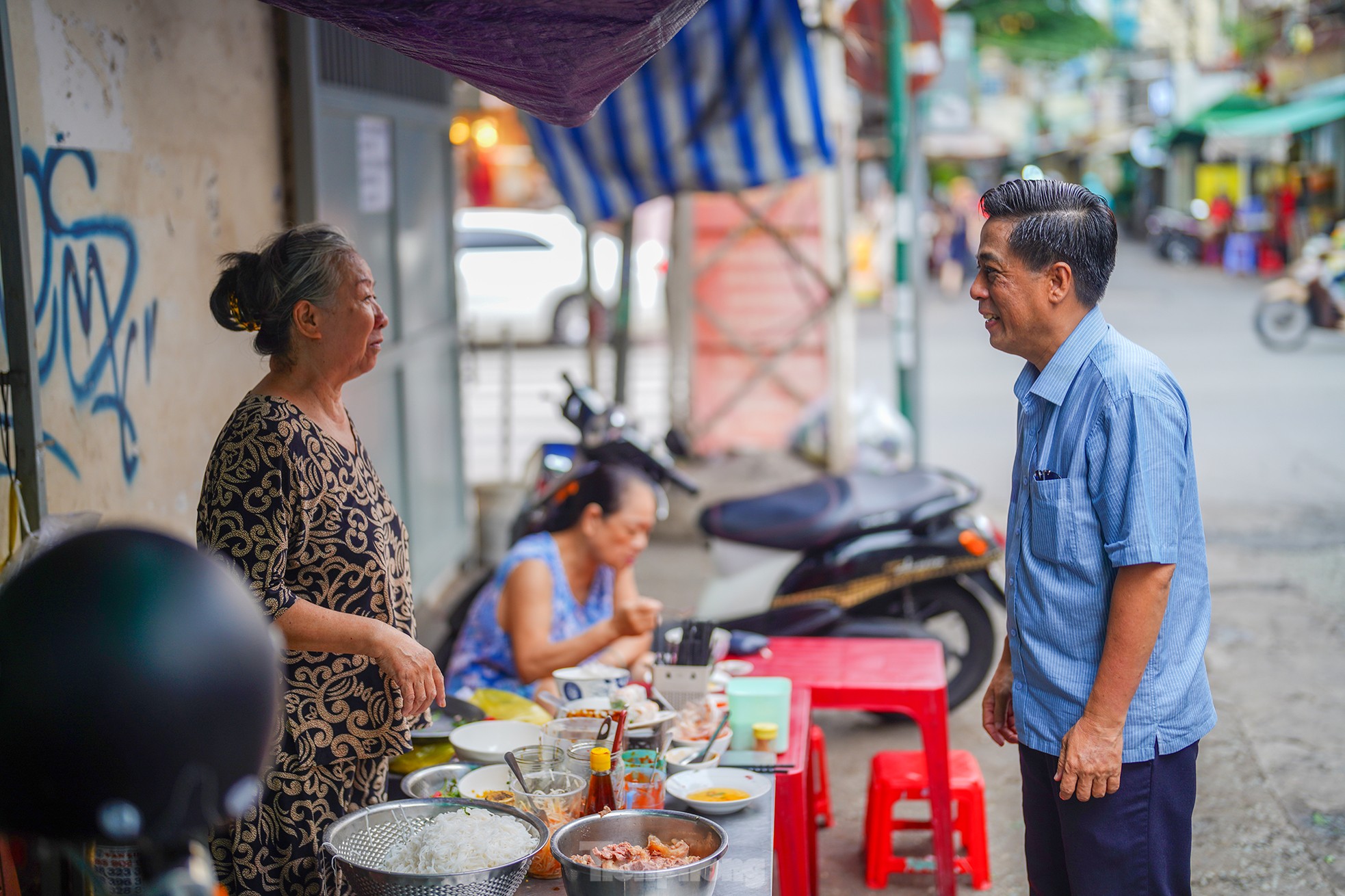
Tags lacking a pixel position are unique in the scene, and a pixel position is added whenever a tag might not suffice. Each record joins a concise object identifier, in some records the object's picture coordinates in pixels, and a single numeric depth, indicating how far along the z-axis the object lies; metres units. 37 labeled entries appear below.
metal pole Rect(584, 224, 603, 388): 7.88
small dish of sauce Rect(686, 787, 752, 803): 2.53
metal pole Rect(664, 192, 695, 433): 8.72
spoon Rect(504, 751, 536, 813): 2.33
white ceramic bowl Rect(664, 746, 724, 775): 2.70
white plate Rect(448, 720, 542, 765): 2.76
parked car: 17.19
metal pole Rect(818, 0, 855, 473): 7.89
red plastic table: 3.47
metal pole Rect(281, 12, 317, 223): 4.68
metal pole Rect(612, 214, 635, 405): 7.69
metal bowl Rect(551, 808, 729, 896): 2.01
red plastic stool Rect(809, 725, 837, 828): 3.86
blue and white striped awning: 6.55
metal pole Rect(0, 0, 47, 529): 2.48
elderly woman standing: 2.24
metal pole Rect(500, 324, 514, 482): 8.43
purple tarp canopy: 2.24
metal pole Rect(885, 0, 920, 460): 7.33
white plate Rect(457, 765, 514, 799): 2.56
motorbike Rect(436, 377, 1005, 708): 4.75
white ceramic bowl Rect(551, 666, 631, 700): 3.04
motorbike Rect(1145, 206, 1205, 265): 28.97
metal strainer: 1.93
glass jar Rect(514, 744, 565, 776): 2.41
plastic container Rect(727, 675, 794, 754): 3.00
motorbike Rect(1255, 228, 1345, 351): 15.01
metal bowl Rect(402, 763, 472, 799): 2.56
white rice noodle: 1.99
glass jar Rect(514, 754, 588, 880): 2.31
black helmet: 1.03
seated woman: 3.50
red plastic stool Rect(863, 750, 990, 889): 3.76
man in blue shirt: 2.22
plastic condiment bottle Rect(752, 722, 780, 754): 2.91
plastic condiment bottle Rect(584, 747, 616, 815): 2.36
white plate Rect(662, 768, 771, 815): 2.56
